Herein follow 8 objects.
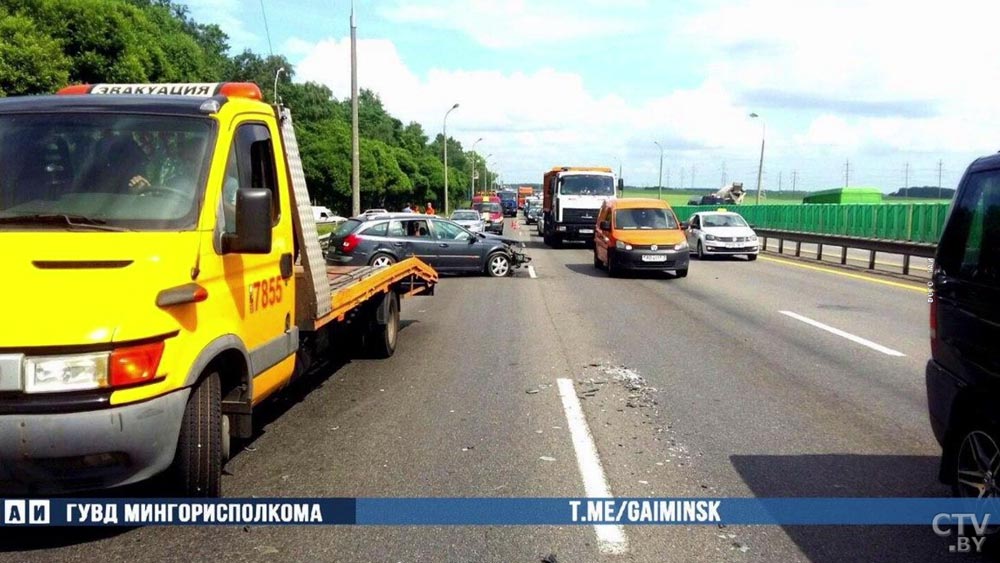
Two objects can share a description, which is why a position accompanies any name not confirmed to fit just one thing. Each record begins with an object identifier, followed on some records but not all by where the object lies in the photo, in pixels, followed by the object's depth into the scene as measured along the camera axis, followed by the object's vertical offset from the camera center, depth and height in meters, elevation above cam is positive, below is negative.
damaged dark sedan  20.23 -1.34
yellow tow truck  3.88 -0.49
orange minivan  20.66 -1.07
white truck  33.34 -0.26
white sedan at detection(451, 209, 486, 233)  37.12 -1.33
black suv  4.27 -0.72
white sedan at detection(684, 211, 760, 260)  27.50 -1.32
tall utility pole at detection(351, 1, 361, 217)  27.28 +1.76
